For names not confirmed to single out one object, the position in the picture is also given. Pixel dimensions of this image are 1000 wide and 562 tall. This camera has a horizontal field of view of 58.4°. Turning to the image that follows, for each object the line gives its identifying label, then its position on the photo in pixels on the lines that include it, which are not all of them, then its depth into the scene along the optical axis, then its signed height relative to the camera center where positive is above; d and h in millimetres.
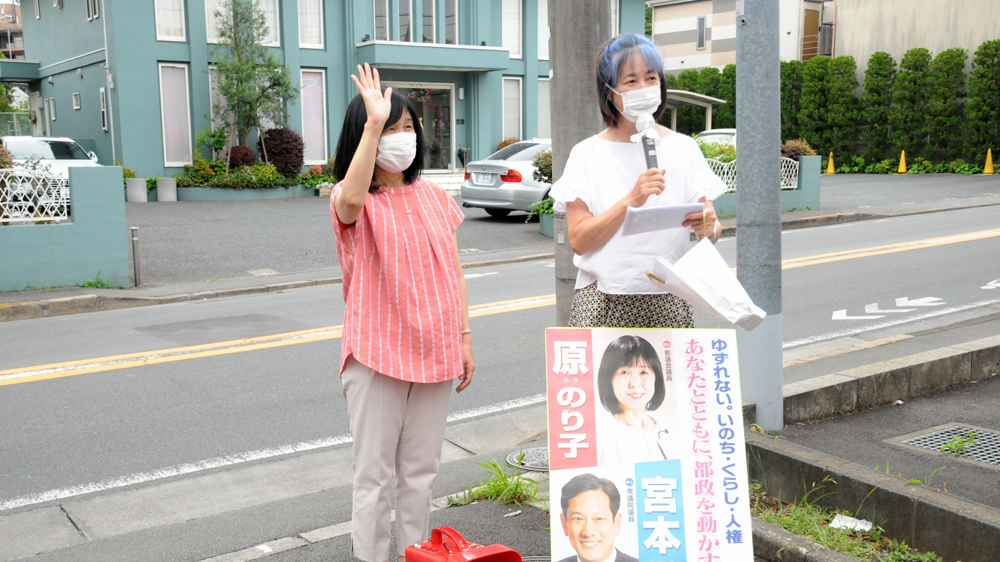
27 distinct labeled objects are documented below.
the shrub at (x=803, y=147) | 20203 +201
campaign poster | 2904 -894
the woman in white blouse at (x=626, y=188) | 2912 -100
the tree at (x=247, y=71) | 22922 +2338
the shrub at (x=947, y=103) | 29734 +1703
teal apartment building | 23500 +2806
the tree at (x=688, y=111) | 37312 +1915
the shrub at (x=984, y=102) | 28688 +1659
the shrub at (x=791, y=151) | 19653 +111
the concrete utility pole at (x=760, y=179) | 4395 -110
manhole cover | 4734 -1606
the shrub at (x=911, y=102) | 30469 +1821
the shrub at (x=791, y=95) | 34188 +2349
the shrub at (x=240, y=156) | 23703 +177
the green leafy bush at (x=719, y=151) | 18469 +124
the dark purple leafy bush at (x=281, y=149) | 24219 +364
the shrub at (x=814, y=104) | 33106 +1921
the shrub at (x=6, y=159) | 11111 +82
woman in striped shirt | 3115 -550
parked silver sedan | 17344 -440
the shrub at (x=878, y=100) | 31625 +1953
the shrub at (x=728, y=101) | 35094 +2193
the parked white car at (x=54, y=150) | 19953 +345
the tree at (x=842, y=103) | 32562 +1895
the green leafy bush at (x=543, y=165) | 16625 -108
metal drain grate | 4473 -1496
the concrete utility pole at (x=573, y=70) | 4527 +450
